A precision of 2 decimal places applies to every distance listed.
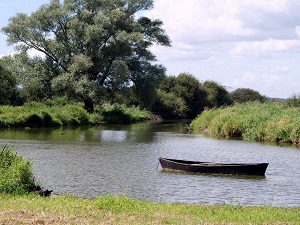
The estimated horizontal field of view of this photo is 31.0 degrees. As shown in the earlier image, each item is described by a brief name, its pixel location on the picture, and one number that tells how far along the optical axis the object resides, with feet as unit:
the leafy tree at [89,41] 212.84
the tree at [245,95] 417.28
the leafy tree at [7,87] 199.72
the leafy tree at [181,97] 312.91
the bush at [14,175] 53.93
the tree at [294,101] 189.34
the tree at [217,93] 367.17
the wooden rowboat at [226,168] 83.25
